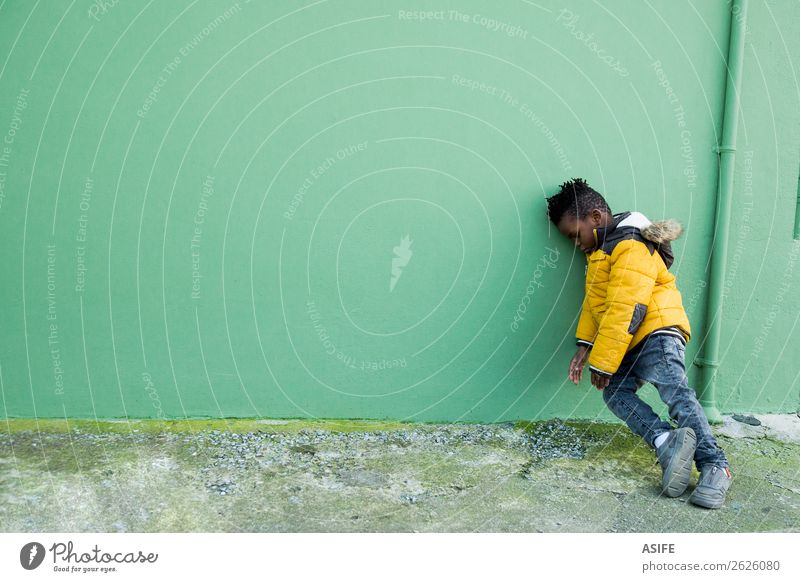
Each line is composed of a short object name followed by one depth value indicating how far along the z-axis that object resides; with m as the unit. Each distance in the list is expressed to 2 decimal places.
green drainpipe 3.26
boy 2.79
